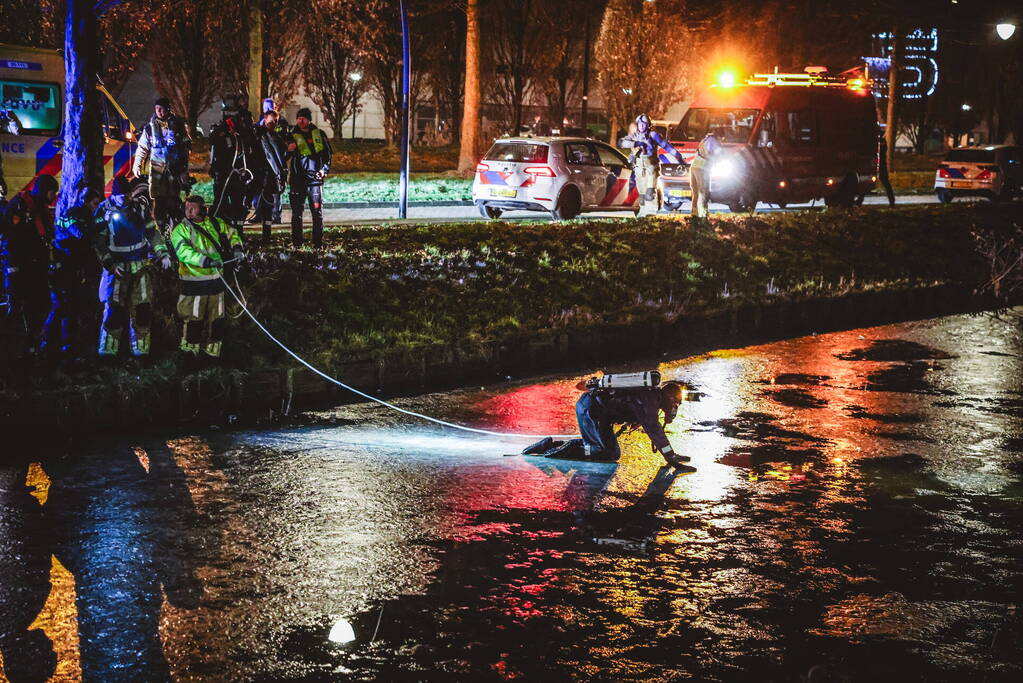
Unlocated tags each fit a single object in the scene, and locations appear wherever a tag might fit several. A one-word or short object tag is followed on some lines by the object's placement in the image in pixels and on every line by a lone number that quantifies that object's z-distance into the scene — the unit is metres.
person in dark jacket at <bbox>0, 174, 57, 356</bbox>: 10.23
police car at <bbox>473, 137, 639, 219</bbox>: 20.92
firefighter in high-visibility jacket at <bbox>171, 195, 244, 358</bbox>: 10.24
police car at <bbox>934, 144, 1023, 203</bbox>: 31.80
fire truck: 23.95
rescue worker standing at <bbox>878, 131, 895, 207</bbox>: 26.30
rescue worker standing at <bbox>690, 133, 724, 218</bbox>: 19.86
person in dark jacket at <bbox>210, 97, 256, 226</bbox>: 14.39
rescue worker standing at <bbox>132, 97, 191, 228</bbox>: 13.77
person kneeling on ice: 8.27
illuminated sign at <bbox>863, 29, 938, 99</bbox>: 71.19
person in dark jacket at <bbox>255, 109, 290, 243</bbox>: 14.81
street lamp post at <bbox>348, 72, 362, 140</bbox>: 56.84
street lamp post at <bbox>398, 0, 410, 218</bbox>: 21.67
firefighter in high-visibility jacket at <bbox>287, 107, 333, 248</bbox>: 14.75
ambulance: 16.62
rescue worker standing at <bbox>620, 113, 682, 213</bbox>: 22.28
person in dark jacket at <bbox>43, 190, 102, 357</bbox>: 10.27
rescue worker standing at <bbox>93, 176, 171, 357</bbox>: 10.17
